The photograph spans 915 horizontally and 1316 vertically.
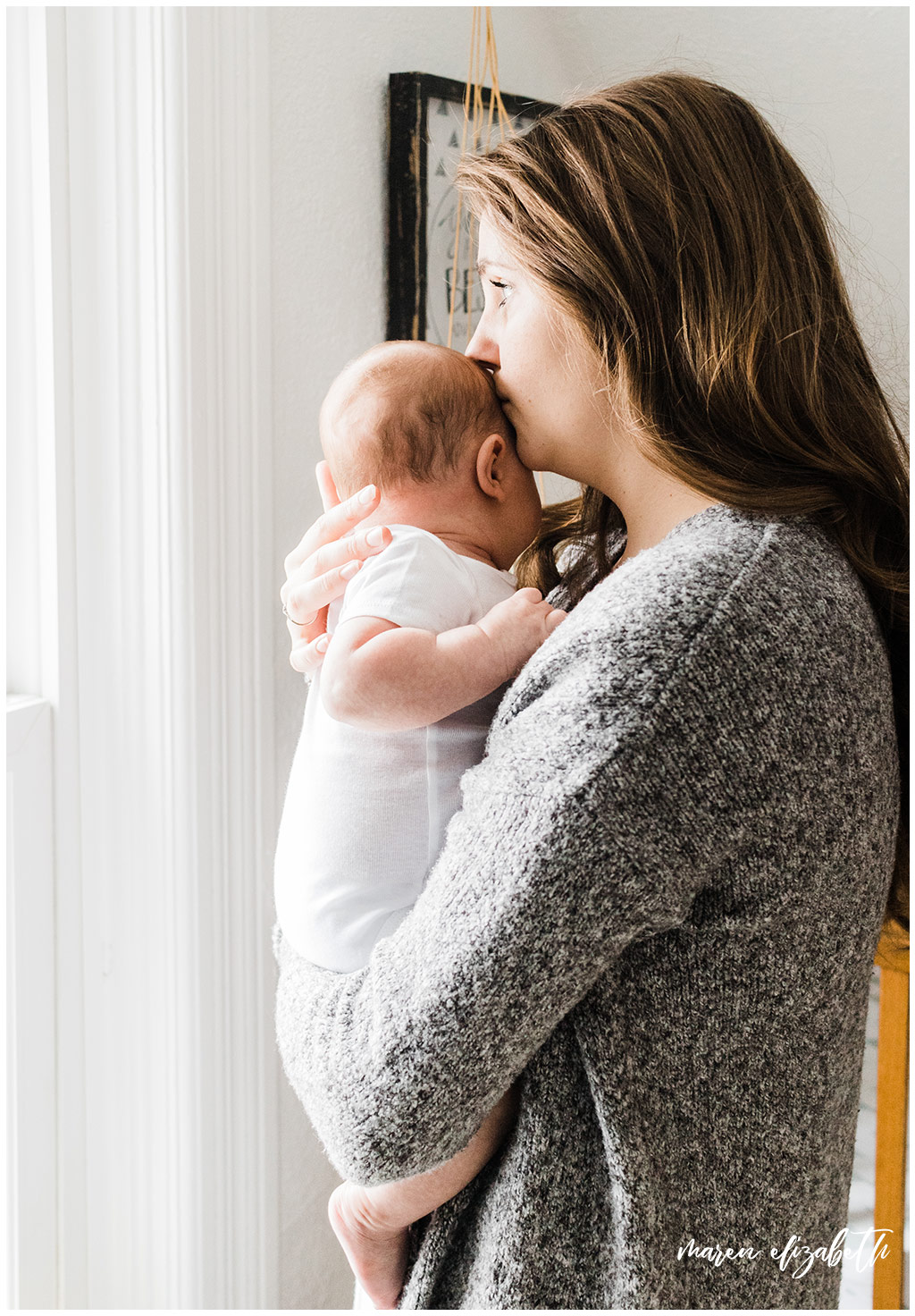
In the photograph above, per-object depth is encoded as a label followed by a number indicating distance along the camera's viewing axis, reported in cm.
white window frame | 117
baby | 82
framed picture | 144
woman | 67
